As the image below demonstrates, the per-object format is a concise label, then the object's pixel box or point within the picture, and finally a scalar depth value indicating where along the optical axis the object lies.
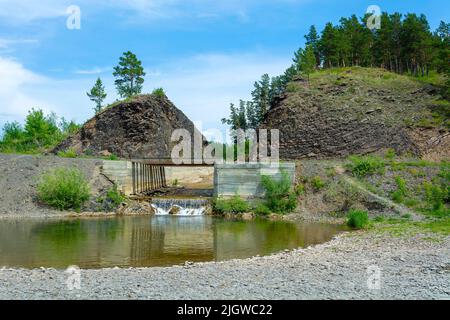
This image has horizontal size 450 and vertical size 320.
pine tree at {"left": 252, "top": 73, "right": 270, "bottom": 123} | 81.19
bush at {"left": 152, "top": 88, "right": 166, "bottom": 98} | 64.31
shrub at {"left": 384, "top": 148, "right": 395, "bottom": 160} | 46.26
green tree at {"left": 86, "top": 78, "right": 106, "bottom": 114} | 83.94
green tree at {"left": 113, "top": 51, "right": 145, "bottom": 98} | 77.31
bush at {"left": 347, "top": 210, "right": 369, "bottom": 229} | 27.44
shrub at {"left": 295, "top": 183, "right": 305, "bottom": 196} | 35.59
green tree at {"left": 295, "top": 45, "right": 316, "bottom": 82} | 66.81
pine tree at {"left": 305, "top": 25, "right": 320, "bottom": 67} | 81.76
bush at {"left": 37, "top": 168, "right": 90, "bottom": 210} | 33.75
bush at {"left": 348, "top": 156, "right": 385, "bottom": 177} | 36.09
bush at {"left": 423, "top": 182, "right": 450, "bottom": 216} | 29.66
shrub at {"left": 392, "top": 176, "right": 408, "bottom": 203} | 32.25
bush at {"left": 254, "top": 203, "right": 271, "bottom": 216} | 34.12
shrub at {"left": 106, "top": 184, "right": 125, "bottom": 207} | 36.03
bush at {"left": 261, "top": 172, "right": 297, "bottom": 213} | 34.44
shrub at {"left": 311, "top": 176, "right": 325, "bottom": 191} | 35.35
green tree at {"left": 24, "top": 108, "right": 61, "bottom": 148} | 72.75
